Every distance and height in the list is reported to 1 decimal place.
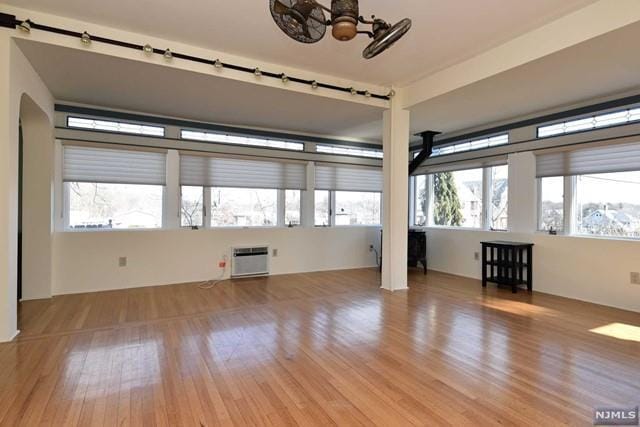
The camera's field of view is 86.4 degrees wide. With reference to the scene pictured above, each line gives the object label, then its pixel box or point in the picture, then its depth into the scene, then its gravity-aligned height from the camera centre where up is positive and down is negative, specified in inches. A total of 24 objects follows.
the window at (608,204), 158.0 +5.3
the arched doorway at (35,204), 154.3 +1.5
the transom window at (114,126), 178.1 +45.0
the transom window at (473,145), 211.6 +46.1
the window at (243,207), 216.2 +1.9
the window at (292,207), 237.3 +2.7
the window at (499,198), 209.5 +9.8
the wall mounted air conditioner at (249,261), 212.1 -32.1
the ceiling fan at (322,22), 73.0 +43.1
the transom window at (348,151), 249.1 +46.3
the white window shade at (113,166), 177.2 +23.3
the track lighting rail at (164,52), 108.0 +58.6
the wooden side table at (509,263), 186.4 -27.9
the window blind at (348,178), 246.4 +25.3
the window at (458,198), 228.5 +10.3
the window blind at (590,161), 156.1 +26.9
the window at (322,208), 247.4 +2.4
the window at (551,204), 183.5 +5.7
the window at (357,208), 257.3 +2.8
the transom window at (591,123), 155.9 +45.7
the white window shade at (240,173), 205.0 +23.9
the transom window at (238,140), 207.3 +45.6
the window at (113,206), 181.3 +1.5
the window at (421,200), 265.4 +9.8
